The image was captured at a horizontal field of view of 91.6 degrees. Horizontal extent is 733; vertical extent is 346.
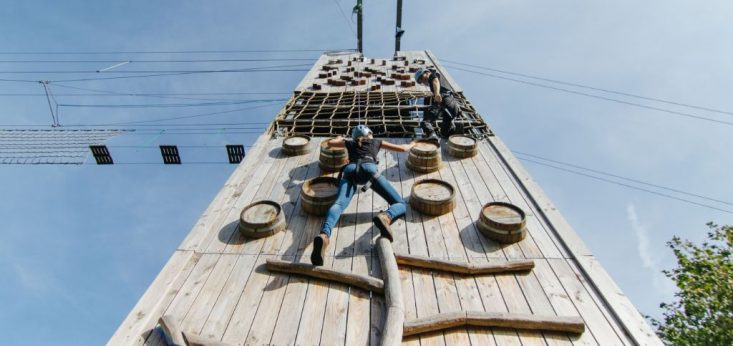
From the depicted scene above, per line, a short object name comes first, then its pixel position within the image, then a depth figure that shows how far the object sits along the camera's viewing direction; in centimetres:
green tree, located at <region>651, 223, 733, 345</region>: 1359
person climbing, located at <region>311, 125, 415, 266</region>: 475
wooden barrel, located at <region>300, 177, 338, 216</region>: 552
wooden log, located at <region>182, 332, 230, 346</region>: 338
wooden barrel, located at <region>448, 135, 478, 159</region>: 739
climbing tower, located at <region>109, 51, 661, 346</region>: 358
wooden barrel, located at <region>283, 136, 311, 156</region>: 769
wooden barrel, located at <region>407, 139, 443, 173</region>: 679
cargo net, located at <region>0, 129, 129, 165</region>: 1287
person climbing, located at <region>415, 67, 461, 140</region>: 848
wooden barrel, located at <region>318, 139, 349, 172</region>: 682
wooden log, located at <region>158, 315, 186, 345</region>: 344
